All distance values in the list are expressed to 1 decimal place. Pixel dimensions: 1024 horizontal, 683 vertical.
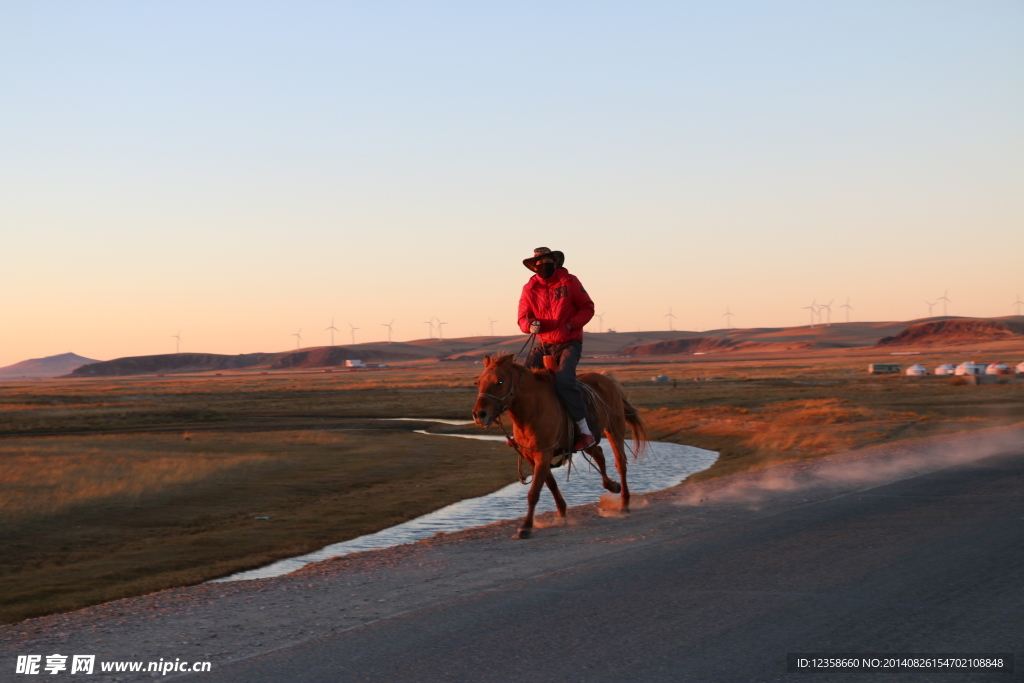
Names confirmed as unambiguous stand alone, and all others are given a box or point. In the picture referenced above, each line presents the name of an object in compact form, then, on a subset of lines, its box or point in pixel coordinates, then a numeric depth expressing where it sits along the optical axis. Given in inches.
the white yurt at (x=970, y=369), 3120.1
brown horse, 450.6
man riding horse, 498.6
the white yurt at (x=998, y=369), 3094.5
